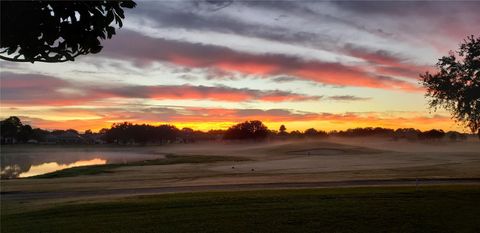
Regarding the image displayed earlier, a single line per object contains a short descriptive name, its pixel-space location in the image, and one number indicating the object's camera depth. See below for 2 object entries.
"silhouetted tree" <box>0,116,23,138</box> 184.96
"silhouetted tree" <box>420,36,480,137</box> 28.00
